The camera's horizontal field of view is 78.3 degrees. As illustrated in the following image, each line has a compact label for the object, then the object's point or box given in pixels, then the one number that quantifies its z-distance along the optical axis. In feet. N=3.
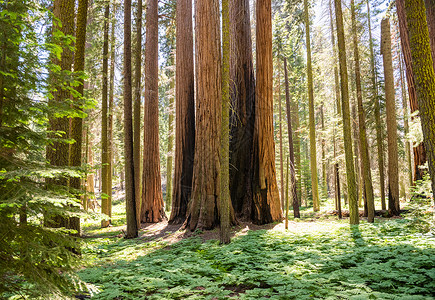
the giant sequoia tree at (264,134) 30.27
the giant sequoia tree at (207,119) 27.02
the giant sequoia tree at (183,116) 33.40
